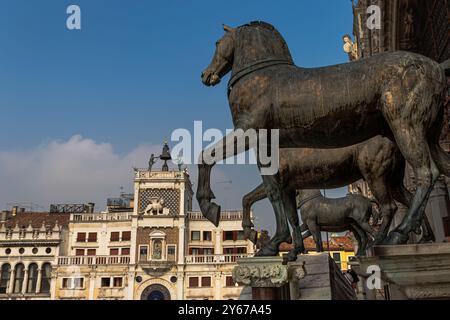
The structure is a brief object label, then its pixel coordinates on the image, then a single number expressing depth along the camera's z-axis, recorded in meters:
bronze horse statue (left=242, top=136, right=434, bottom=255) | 5.00
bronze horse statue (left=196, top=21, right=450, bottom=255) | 3.83
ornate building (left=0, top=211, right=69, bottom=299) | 44.84
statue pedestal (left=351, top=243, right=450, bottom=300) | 3.42
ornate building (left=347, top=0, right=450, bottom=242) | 12.38
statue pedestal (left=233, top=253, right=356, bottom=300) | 3.90
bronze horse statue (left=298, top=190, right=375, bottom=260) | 8.56
